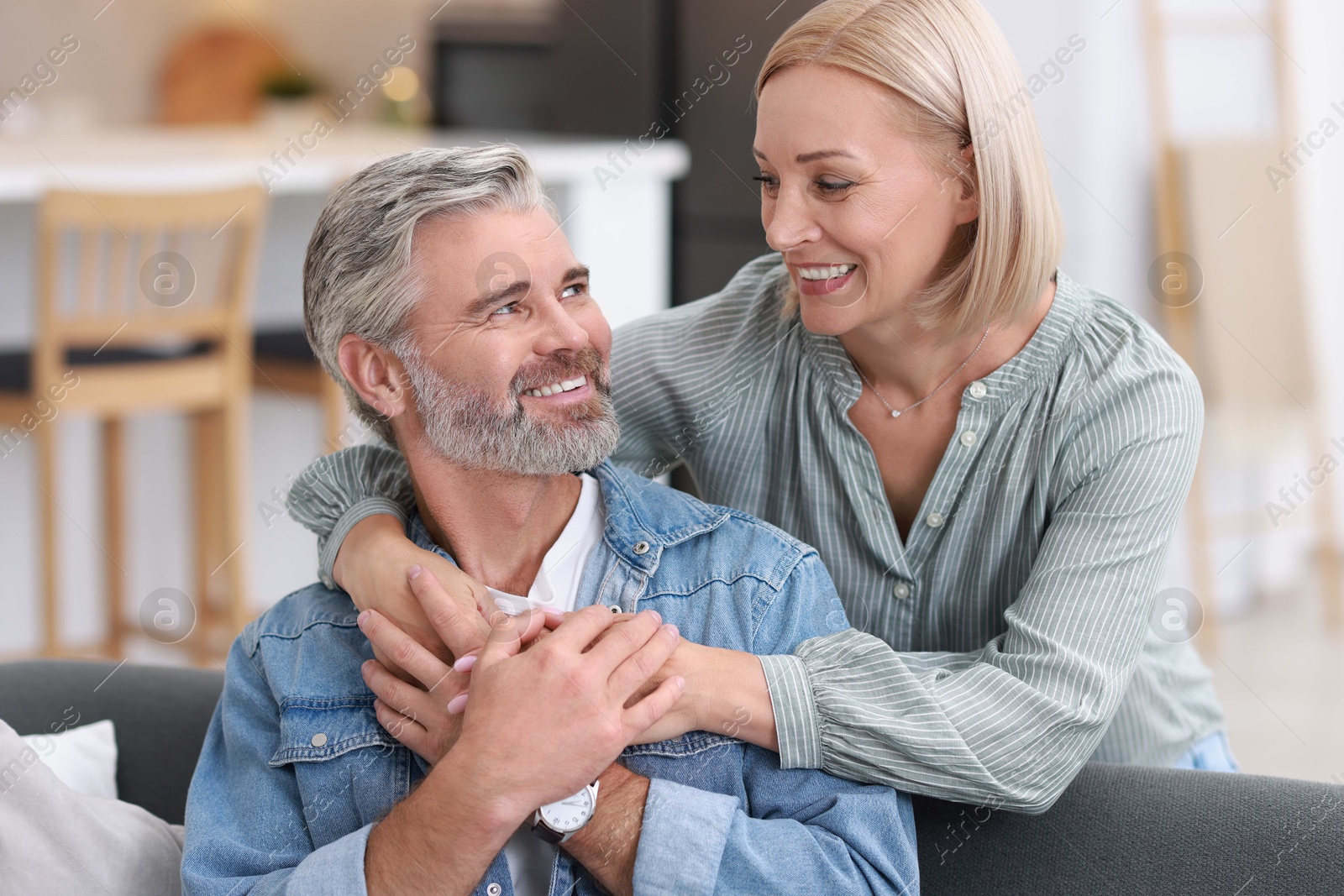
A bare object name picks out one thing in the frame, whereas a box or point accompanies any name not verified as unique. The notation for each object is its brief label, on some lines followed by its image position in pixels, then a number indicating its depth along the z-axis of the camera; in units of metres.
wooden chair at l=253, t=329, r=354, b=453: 4.04
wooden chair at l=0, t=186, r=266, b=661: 3.52
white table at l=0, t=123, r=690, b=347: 3.83
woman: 2.43
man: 2.36
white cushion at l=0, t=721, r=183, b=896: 2.48
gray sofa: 2.43
